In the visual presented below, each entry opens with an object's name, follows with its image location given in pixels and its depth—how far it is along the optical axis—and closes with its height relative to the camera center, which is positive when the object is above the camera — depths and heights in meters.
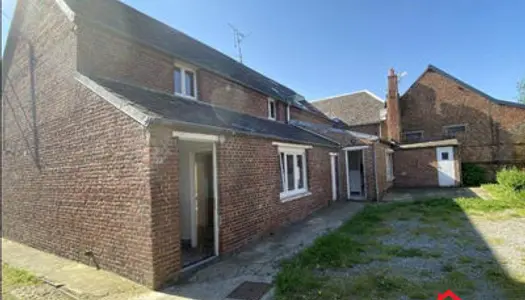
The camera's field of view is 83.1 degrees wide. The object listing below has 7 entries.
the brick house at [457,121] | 20.84 +2.75
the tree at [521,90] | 38.44 +8.37
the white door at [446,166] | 19.49 -0.58
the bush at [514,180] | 13.02 -1.16
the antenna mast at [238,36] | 20.64 +9.15
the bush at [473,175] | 20.64 -1.31
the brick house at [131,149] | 5.46 +0.46
